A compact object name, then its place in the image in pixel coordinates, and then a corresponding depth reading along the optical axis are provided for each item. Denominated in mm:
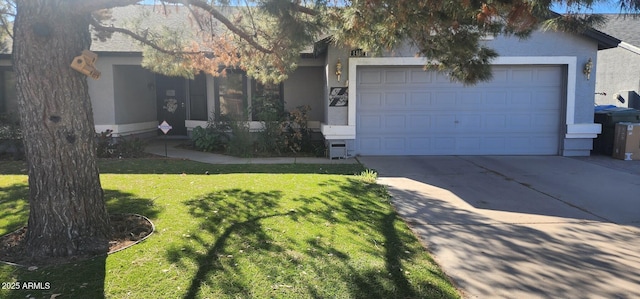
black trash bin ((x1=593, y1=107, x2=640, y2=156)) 11156
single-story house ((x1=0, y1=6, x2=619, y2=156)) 10781
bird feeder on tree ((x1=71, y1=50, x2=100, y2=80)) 4203
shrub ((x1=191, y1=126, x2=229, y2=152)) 12227
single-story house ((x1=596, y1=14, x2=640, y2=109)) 15367
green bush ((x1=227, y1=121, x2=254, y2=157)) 11484
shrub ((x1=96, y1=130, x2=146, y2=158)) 10992
